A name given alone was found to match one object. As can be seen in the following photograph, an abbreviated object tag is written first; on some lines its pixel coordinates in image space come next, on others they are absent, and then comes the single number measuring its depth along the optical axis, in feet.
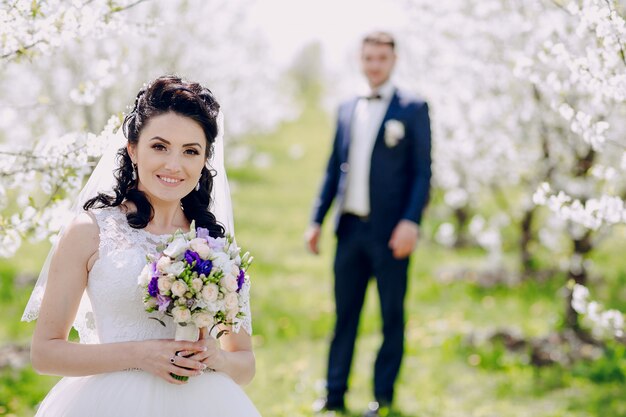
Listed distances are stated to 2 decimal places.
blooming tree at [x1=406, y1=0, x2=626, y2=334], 13.03
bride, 9.02
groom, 17.69
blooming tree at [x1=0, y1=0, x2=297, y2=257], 11.71
